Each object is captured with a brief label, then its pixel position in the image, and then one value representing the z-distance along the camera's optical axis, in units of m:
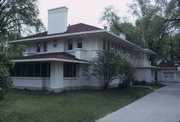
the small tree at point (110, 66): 15.16
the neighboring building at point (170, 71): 35.34
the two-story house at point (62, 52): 14.54
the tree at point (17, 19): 20.81
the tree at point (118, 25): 32.59
